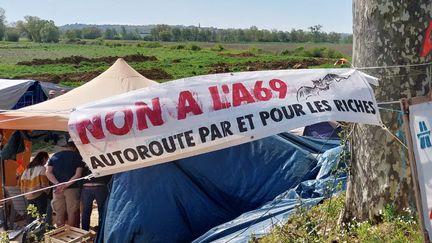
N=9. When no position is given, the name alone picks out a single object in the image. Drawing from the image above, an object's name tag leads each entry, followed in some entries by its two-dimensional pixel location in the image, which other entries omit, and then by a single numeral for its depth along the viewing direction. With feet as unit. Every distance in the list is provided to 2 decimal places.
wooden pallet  19.31
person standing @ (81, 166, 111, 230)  22.33
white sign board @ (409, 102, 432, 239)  9.68
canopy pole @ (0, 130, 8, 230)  25.30
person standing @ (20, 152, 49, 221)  23.57
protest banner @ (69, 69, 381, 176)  9.78
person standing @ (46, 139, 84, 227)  22.48
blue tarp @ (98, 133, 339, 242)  19.34
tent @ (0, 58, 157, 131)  24.14
